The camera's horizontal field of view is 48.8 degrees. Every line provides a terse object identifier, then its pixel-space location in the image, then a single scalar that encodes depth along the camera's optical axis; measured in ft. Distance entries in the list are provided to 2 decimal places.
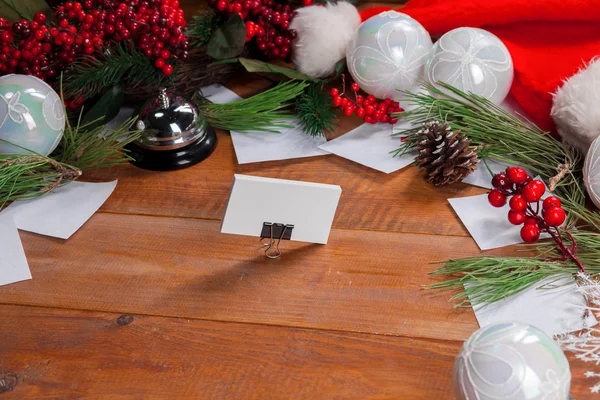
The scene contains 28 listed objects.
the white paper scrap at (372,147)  3.26
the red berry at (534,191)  2.68
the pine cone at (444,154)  2.98
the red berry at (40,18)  3.24
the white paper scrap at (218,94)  3.74
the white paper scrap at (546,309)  2.42
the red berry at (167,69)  3.42
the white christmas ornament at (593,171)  2.71
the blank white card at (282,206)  2.55
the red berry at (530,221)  2.70
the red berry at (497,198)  2.79
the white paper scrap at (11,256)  2.75
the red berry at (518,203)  2.69
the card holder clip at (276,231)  2.70
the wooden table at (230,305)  2.30
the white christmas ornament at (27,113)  2.97
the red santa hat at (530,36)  3.24
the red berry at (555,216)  2.64
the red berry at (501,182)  2.82
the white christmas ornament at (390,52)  3.32
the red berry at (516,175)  2.74
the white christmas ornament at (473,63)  3.19
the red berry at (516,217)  2.71
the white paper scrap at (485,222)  2.81
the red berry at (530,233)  2.68
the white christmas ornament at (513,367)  1.84
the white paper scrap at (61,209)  2.97
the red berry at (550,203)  2.66
